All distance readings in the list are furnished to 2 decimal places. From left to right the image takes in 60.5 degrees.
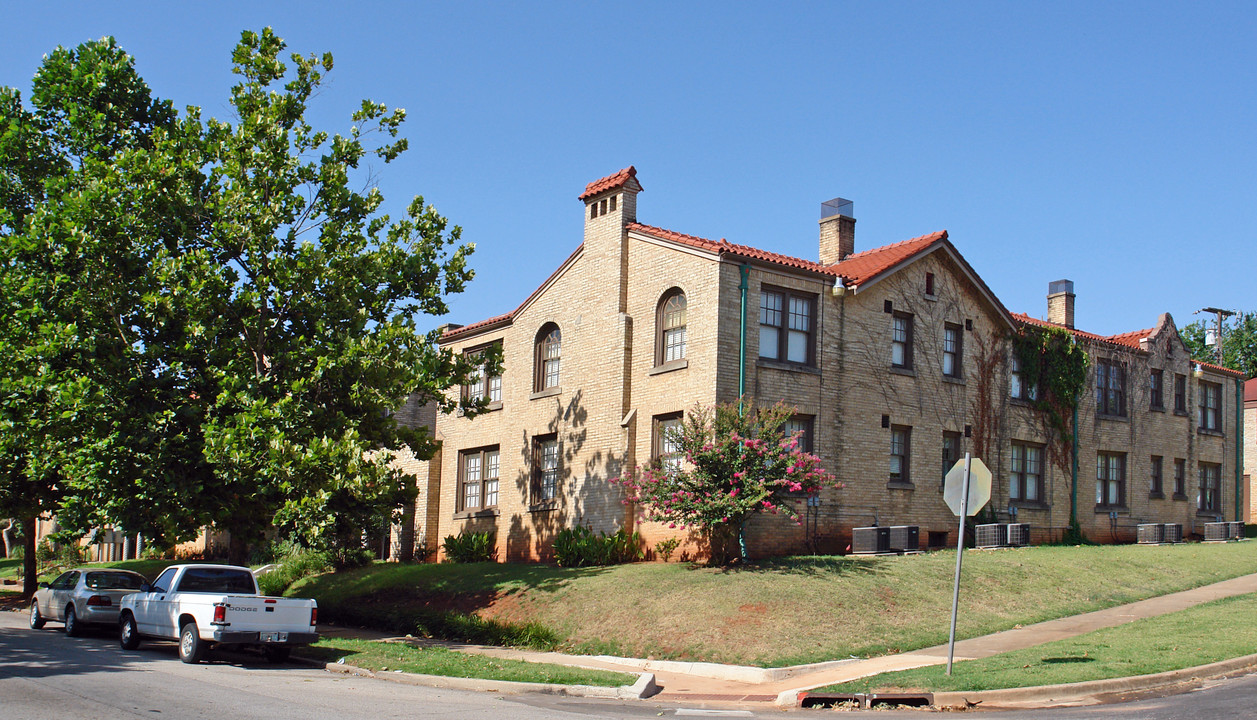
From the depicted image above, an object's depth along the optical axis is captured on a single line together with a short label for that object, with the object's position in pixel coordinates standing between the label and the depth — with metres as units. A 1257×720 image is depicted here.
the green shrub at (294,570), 30.36
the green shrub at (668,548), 23.41
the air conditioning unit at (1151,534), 31.03
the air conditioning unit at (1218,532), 32.69
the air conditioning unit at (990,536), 26.73
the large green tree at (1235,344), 64.75
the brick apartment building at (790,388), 24.31
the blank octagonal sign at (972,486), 14.46
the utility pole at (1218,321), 52.28
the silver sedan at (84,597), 21.77
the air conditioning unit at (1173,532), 31.53
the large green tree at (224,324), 19.98
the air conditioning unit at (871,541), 23.73
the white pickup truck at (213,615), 16.72
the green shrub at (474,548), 29.56
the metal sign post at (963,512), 13.89
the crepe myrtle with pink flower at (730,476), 20.23
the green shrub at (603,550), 24.33
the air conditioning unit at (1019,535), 26.72
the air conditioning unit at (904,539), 24.41
